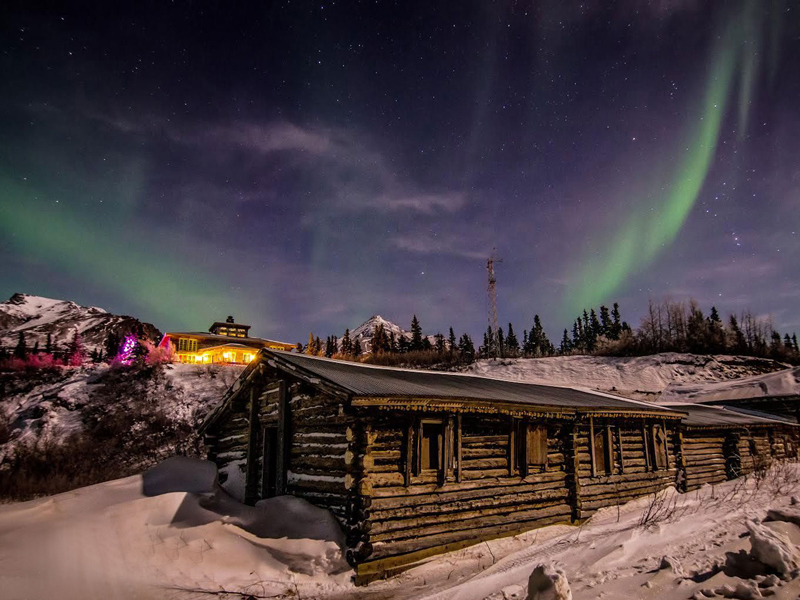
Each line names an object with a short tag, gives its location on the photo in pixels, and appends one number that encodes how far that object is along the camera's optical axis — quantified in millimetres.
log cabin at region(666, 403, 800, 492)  20172
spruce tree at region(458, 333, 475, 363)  71494
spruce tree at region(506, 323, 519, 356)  130500
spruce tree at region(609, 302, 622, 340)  110019
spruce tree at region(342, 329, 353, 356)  109812
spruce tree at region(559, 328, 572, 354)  137375
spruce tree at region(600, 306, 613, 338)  118531
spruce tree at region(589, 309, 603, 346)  124125
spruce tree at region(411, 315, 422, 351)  111188
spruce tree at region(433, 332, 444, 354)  78031
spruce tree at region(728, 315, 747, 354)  70312
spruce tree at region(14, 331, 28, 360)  47662
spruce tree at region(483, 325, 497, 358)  73938
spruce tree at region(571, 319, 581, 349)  132375
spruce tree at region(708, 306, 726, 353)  70562
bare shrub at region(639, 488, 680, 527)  10940
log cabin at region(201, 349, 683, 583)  9859
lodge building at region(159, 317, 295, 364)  57156
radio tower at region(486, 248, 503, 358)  65750
